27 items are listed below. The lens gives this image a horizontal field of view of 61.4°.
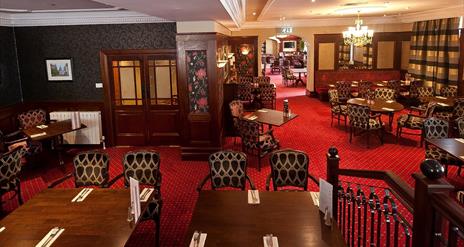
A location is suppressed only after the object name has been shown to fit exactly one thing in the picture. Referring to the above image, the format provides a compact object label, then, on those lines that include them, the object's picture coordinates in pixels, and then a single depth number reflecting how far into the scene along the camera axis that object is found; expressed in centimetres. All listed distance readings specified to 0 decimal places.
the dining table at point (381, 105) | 872
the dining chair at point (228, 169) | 486
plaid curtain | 1045
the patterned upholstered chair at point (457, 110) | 846
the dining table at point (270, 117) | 752
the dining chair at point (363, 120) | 841
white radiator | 873
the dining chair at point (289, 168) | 484
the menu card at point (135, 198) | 346
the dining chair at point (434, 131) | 646
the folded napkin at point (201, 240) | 296
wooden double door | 856
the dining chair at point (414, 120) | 852
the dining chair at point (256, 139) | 714
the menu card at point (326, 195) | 316
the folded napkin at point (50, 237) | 309
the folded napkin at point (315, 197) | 368
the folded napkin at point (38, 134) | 693
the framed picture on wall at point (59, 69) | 873
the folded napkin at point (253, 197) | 373
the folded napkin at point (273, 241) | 295
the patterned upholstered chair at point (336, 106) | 1005
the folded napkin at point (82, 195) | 394
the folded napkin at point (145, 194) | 392
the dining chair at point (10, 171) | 534
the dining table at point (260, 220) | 304
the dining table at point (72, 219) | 317
